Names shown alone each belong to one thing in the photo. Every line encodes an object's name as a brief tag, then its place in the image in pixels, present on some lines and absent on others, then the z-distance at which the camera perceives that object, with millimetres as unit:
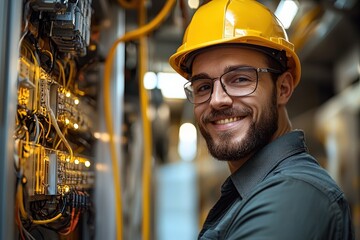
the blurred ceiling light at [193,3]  2167
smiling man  1420
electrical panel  1069
